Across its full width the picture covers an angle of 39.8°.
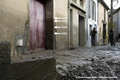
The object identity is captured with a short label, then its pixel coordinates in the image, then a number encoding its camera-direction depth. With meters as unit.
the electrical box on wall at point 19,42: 4.42
